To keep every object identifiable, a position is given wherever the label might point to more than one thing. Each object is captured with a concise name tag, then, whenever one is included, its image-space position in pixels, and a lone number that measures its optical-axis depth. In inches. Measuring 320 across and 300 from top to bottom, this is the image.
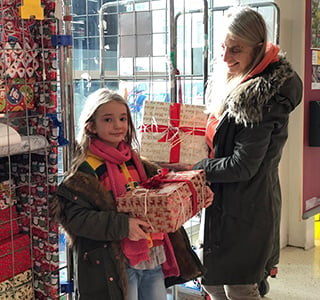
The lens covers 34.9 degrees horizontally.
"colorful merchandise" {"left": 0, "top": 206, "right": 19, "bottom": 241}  68.3
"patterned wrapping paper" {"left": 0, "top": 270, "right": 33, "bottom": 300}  67.4
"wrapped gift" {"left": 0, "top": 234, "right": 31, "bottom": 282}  67.3
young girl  66.5
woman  78.1
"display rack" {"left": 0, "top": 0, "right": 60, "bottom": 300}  65.6
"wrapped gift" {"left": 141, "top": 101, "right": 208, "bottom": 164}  83.2
